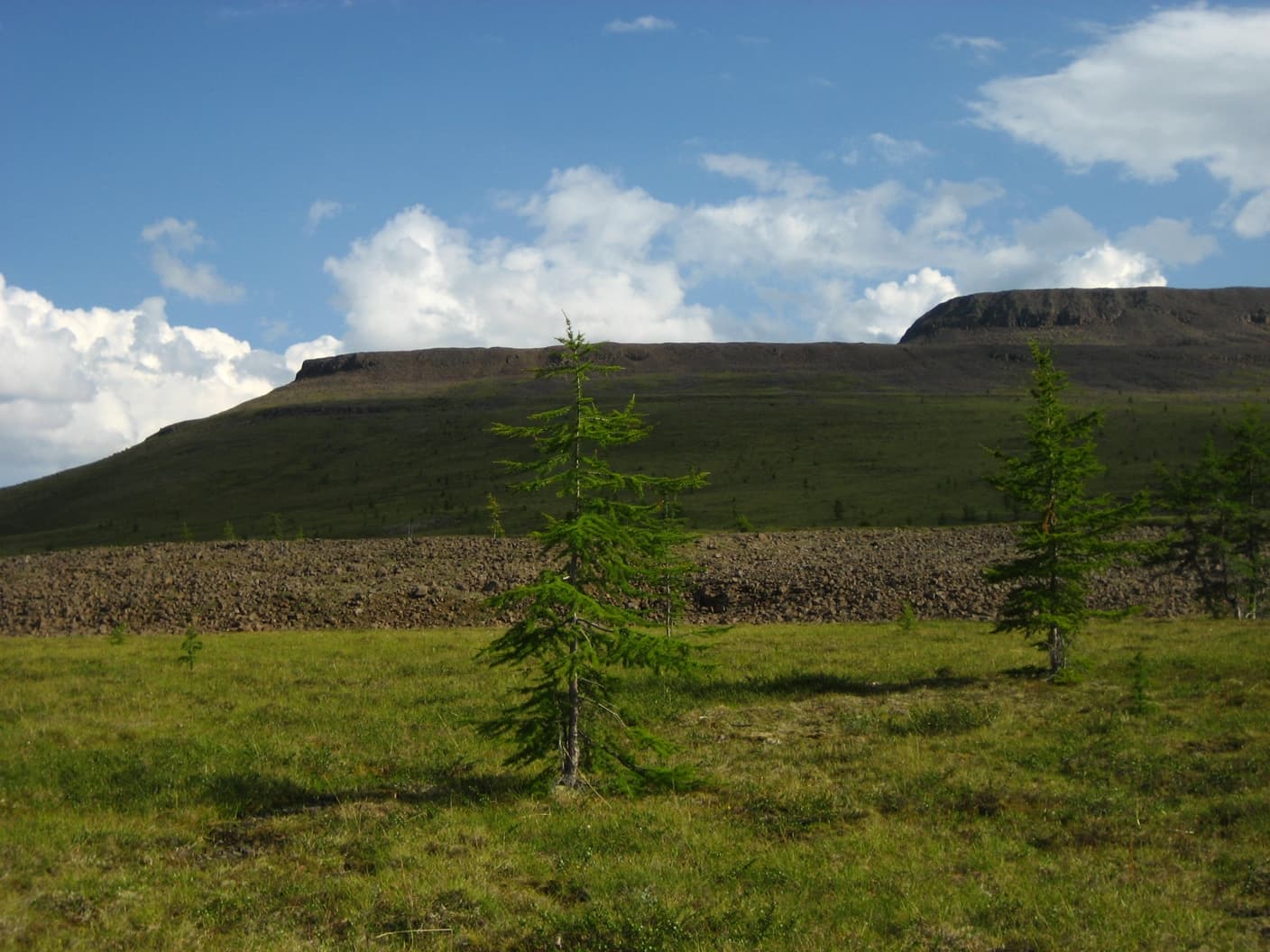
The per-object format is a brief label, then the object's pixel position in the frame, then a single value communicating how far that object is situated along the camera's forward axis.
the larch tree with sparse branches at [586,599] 13.30
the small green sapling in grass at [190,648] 25.34
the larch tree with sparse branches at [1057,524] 21.30
